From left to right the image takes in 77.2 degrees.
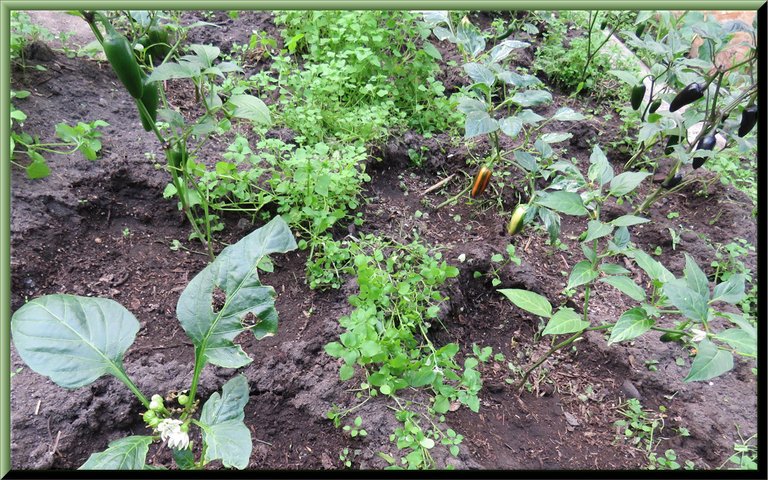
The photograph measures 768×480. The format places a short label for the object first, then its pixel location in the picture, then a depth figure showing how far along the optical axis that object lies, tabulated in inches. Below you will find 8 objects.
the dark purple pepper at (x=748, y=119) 62.4
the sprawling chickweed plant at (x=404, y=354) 52.7
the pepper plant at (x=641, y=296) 40.8
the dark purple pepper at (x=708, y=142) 68.5
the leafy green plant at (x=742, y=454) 56.7
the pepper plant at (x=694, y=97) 64.4
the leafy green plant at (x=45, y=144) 68.3
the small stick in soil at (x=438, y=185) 91.7
